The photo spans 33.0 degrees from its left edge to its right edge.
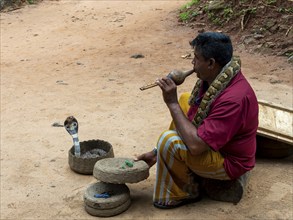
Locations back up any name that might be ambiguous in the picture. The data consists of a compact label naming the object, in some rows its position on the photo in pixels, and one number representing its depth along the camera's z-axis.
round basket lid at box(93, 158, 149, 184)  3.72
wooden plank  4.30
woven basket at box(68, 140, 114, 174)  4.46
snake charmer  3.20
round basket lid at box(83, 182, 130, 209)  3.75
